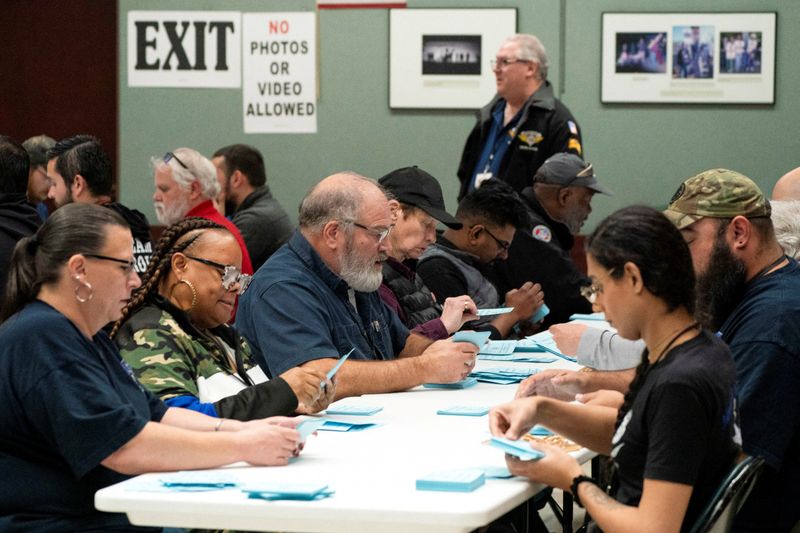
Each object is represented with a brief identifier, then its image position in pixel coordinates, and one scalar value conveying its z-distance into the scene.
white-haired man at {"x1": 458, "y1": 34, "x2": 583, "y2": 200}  7.42
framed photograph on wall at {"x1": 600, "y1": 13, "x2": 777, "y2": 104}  8.16
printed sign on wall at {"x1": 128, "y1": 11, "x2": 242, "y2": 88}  8.59
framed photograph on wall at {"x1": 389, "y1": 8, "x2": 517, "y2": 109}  8.36
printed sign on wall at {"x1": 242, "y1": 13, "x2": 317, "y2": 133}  8.56
